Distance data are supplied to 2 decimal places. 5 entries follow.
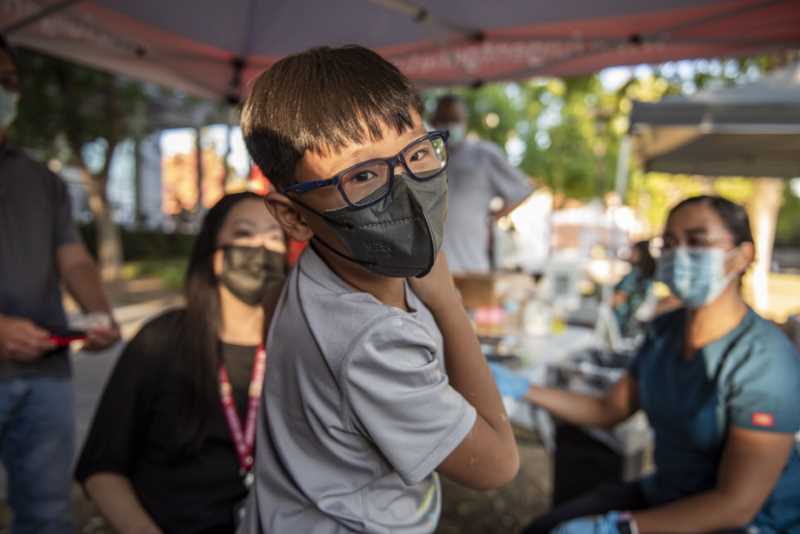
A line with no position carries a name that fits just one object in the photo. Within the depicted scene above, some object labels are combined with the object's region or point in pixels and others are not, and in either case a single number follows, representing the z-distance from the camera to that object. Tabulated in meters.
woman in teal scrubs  1.69
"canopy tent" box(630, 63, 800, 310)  3.22
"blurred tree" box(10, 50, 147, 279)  10.59
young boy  0.84
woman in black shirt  1.64
